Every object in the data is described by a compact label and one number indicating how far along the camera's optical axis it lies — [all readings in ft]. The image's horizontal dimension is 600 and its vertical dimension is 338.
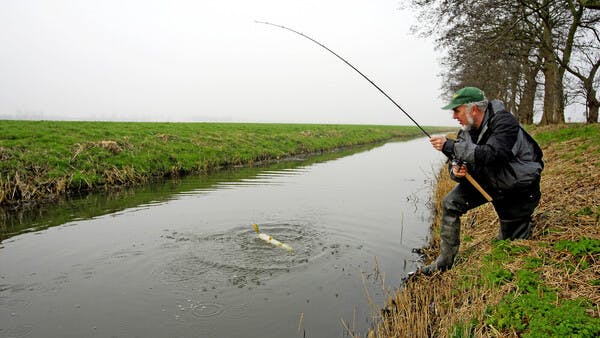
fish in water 27.02
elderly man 15.55
